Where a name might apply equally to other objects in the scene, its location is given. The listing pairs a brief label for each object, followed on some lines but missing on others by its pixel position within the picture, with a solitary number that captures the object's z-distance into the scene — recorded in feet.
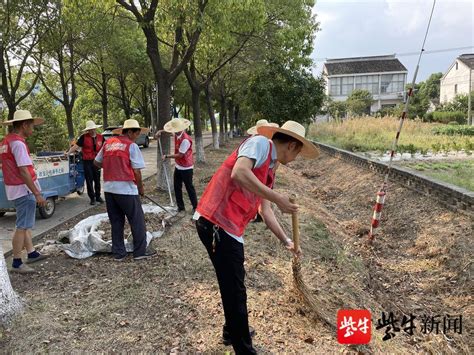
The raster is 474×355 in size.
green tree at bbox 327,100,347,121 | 143.45
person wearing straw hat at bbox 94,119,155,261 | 17.01
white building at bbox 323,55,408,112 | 188.55
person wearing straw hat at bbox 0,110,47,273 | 15.75
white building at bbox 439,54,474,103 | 160.45
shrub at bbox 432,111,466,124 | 110.42
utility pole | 106.81
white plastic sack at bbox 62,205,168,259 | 18.03
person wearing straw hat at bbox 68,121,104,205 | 29.30
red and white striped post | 22.22
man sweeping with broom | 8.95
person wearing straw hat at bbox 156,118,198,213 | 24.00
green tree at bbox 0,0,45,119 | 41.65
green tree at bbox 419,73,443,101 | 233.70
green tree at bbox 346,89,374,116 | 158.28
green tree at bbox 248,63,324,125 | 69.36
